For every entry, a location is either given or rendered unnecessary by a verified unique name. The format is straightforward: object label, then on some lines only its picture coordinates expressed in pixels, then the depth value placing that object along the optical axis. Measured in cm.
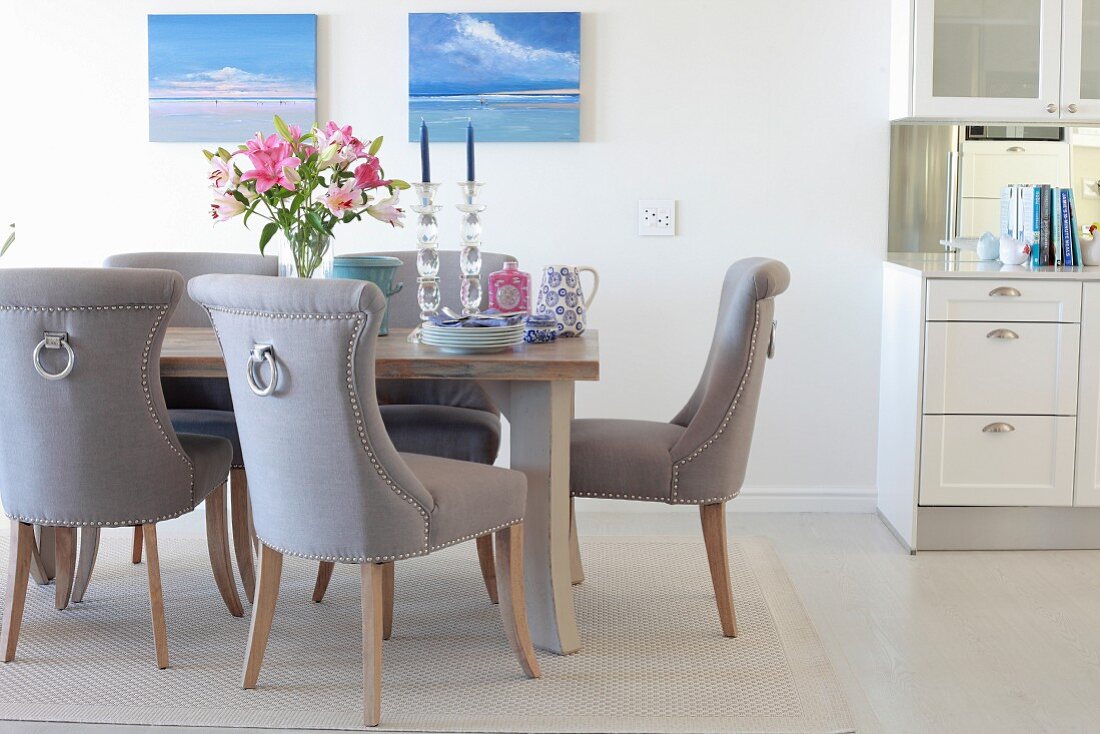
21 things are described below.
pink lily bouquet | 256
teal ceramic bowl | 272
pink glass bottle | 274
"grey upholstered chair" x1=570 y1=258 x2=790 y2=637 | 257
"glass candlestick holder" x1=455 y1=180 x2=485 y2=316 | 271
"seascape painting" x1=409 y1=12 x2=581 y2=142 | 370
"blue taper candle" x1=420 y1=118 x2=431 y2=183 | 259
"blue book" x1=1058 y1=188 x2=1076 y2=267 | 357
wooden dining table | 234
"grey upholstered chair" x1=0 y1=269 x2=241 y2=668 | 229
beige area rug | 232
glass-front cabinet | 349
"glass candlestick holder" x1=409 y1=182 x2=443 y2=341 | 268
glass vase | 270
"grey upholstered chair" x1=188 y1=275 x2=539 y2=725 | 206
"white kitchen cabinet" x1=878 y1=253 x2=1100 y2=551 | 334
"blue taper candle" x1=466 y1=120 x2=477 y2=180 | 257
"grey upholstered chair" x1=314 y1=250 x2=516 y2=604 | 292
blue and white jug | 275
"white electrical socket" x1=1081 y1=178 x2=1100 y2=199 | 379
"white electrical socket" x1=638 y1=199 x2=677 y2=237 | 378
